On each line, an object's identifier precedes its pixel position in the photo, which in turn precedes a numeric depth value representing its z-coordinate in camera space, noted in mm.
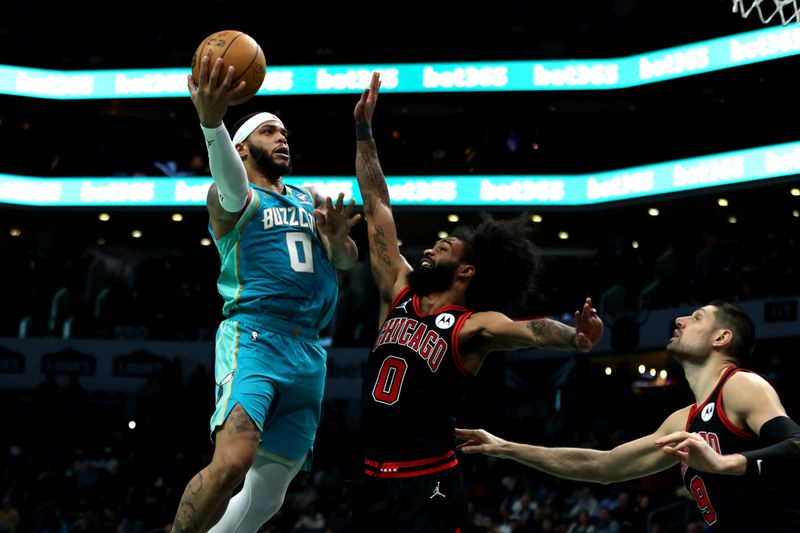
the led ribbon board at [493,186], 20578
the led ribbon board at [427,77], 21469
